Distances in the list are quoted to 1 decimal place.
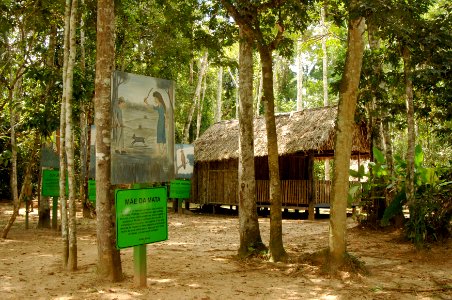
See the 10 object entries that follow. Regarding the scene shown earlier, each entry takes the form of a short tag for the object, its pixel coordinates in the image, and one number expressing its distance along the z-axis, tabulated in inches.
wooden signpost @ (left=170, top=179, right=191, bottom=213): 662.5
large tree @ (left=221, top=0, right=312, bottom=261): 280.8
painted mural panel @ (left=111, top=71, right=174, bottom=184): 207.3
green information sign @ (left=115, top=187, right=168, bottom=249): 200.8
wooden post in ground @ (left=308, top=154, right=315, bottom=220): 579.5
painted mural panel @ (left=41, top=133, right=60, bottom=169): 440.1
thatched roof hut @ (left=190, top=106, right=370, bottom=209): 568.2
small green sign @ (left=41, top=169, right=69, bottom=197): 421.1
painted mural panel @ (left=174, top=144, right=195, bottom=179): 661.5
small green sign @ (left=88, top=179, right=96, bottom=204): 537.1
